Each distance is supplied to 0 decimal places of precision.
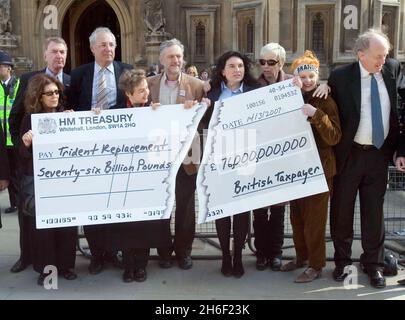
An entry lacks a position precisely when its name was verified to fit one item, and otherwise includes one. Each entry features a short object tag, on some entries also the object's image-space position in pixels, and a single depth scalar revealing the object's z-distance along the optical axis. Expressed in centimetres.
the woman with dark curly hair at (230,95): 436
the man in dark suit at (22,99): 452
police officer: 640
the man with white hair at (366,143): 406
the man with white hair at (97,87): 454
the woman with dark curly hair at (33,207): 425
